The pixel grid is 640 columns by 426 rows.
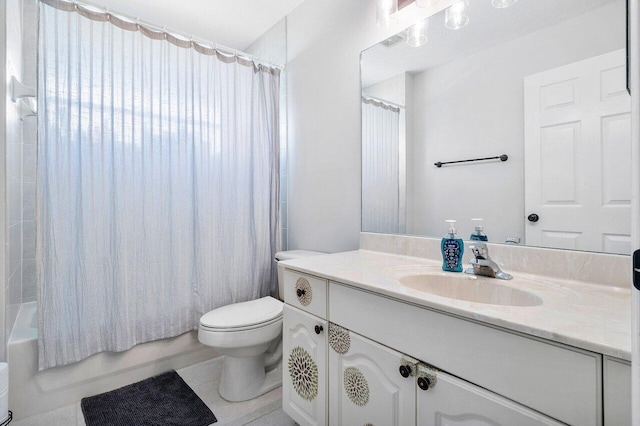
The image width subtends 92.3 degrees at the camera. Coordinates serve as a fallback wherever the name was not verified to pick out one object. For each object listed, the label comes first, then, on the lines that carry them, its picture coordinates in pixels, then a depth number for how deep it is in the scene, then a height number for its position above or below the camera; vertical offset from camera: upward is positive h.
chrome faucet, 1.07 -0.19
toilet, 1.56 -0.66
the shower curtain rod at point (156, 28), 1.57 +1.09
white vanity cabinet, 0.60 -0.40
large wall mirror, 0.96 +0.33
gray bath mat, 1.47 -0.98
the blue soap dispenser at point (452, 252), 1.18 -0.16
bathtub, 1.48 -0.85
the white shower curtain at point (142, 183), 1.54 +0.18
